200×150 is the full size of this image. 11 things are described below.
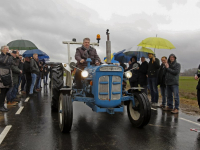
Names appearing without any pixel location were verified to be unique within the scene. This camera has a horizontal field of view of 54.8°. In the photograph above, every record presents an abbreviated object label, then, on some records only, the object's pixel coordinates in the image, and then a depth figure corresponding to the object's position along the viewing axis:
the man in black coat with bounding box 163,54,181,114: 6.52
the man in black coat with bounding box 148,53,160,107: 7.52
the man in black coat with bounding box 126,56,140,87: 8.16
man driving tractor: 5.45
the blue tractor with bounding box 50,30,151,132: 4.02
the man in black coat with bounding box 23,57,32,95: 9.98
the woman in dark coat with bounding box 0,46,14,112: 5.89
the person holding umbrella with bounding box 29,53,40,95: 9.55
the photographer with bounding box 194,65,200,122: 5.44
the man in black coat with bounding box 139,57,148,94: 7.98
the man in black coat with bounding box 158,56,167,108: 7.24
